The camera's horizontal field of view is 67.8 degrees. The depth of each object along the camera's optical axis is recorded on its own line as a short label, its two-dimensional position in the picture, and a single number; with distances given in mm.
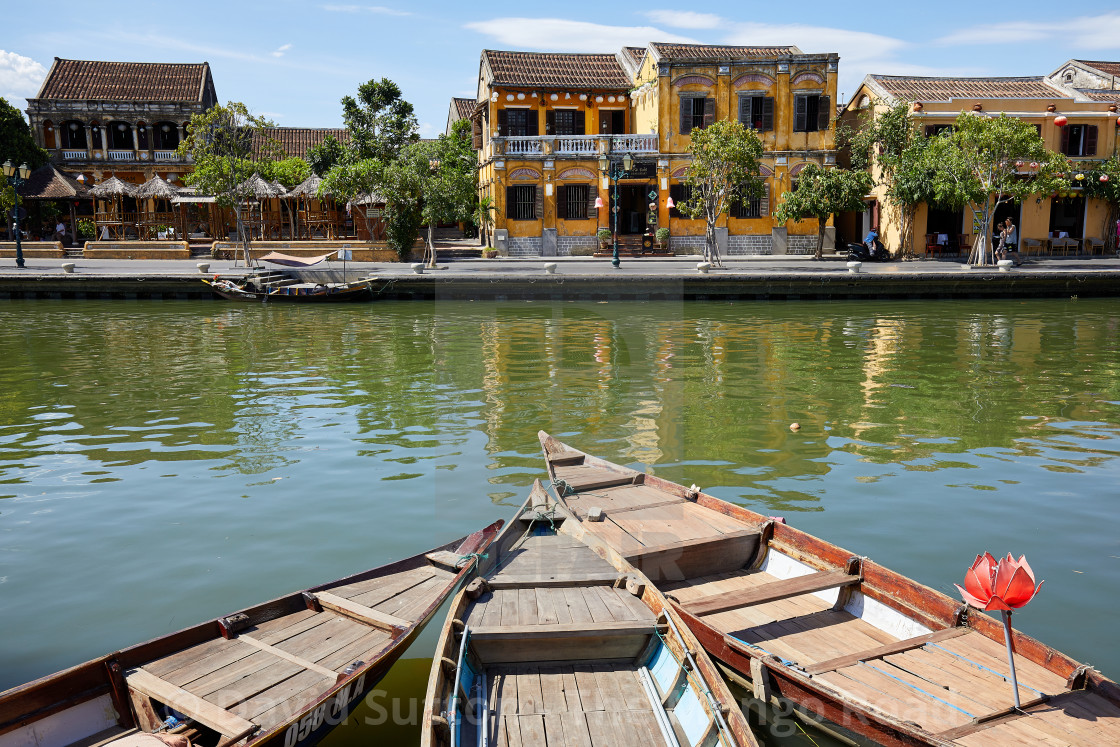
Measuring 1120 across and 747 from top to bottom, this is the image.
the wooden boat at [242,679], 4977
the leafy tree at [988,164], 29391
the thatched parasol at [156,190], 37969
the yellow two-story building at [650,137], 37188
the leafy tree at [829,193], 34531
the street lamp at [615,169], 31881
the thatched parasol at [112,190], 38406
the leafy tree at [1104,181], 36197
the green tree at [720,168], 31000
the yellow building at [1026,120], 36000
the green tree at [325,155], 44312
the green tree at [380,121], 44031
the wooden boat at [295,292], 28312
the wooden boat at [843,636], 5105
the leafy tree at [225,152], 33500
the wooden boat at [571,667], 4844
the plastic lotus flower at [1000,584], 5020
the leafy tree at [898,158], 34469
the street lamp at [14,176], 29978
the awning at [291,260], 29002
